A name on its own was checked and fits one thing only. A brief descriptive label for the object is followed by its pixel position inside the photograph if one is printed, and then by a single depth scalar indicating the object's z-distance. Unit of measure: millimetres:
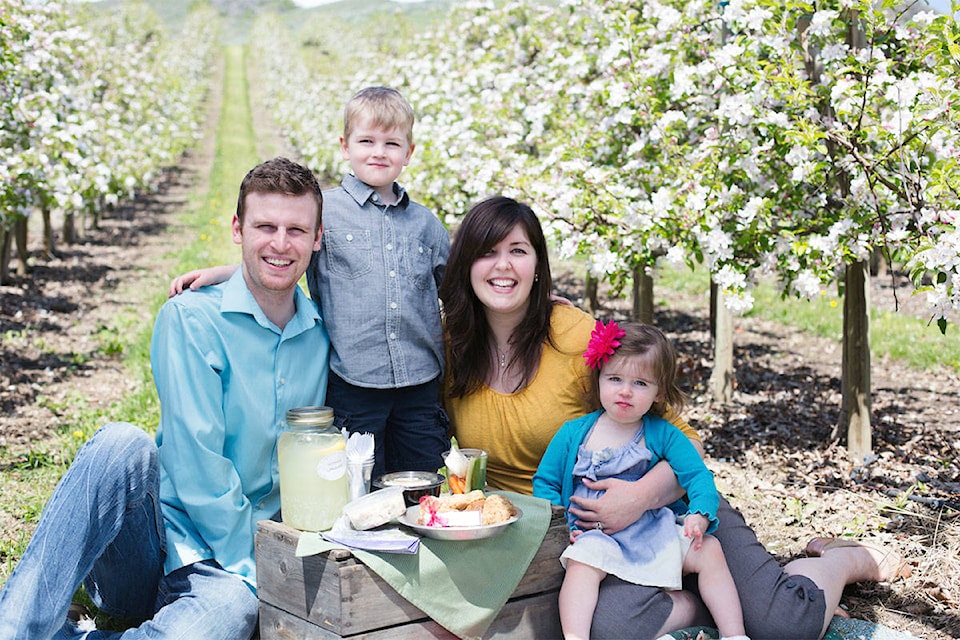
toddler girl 3121
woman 3242
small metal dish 3084
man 2824
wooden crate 2758
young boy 3580
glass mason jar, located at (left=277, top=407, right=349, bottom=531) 2928
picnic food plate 2873
